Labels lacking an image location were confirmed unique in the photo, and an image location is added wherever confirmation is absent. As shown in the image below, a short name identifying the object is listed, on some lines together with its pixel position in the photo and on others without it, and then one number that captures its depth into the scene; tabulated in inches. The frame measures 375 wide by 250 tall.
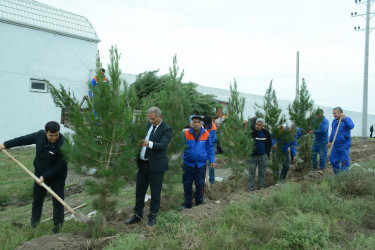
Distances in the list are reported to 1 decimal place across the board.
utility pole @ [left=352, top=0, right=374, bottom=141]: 898.7
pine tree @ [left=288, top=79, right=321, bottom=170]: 360.2
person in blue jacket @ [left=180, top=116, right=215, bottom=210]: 249.4
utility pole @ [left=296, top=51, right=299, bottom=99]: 970.3
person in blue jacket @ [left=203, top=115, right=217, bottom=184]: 311.1
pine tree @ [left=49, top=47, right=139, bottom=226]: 172.9
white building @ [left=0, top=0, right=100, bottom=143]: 561.0
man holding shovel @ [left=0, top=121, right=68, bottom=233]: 199.9
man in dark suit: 199.8
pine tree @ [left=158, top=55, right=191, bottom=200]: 250.4
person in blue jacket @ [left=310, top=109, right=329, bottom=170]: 364.5
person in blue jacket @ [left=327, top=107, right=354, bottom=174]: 328.8
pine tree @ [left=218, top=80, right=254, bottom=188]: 304.8
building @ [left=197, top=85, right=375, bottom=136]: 900.6
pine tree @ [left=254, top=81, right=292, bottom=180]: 347.3
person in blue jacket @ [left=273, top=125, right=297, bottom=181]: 344.8
